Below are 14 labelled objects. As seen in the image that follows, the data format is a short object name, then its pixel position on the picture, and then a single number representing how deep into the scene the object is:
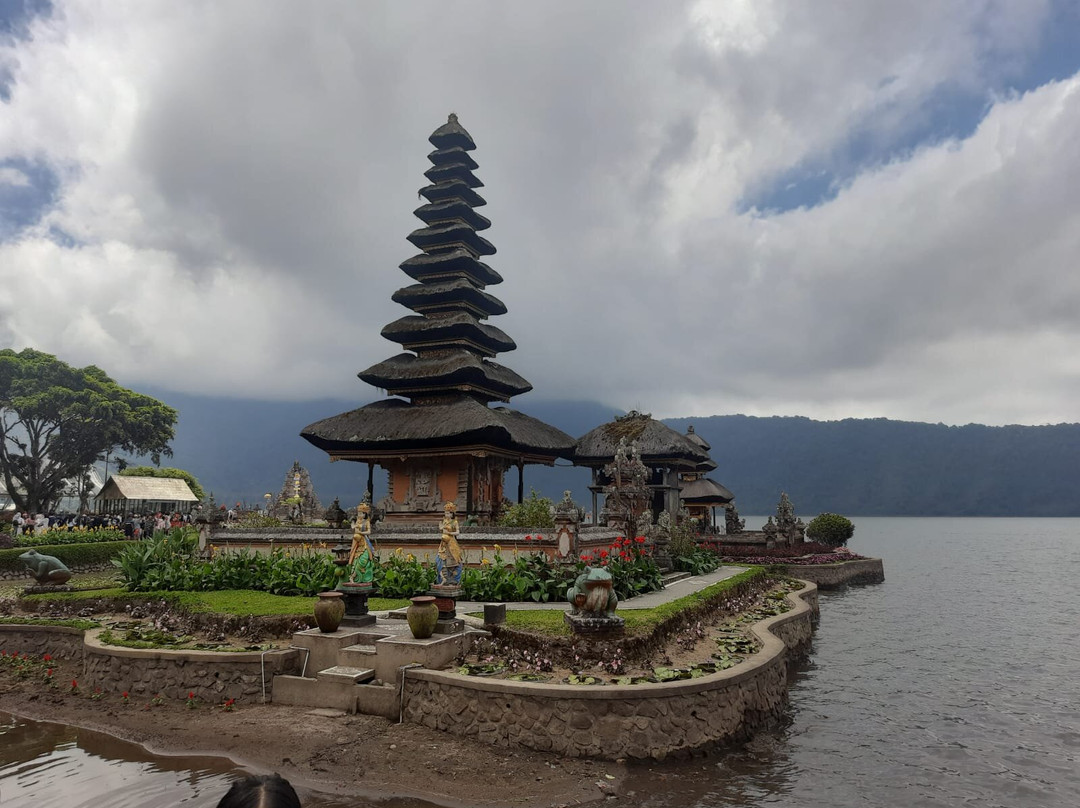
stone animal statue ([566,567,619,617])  11.84
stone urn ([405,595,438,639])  11.50
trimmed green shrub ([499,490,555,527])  23.12
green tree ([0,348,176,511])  44.25
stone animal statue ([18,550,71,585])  19.61
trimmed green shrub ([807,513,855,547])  47.88
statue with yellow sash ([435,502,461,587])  14.42
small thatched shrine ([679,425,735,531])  47.06
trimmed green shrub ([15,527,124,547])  29.13
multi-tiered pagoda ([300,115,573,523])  27.45
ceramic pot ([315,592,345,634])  12.24
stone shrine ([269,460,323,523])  34.84
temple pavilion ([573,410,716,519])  35.88
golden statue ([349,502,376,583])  13.34
